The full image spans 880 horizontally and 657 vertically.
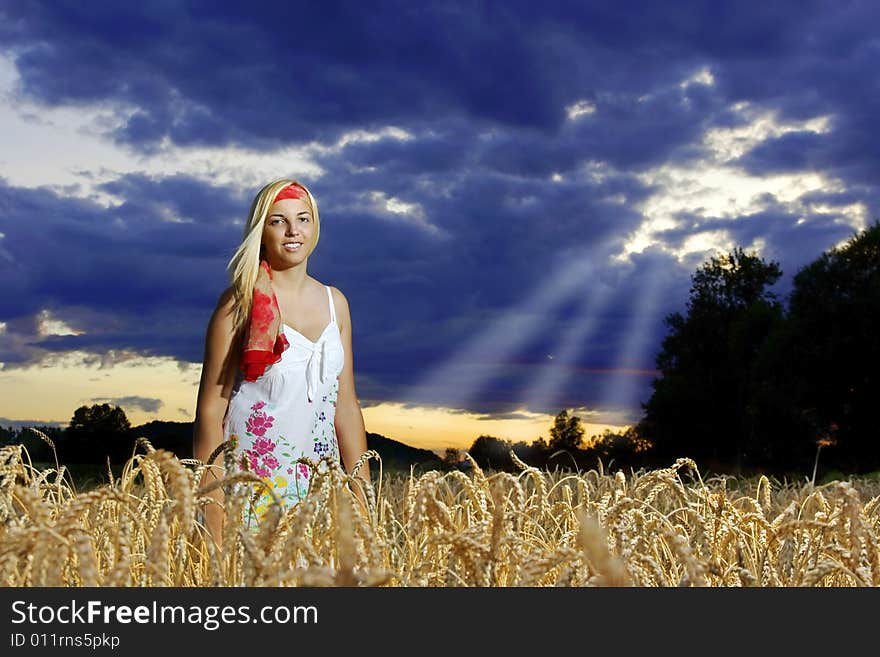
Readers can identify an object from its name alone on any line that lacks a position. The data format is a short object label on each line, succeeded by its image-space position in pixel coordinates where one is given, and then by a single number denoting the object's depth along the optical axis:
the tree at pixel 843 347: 19.30
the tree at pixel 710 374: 24.98
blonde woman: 4.10
